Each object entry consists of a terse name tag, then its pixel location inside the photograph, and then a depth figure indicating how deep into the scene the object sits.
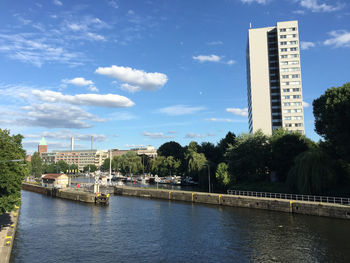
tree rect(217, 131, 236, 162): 101.12
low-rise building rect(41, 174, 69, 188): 102.35
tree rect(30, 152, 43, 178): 178.80
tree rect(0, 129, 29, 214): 32.41
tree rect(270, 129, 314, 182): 69.75
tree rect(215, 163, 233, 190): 80.26
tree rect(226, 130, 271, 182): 76.31
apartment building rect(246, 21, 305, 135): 111.62
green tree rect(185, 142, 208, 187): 96.64
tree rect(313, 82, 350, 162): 48.47
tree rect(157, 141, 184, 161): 156.25
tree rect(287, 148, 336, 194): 53.81
